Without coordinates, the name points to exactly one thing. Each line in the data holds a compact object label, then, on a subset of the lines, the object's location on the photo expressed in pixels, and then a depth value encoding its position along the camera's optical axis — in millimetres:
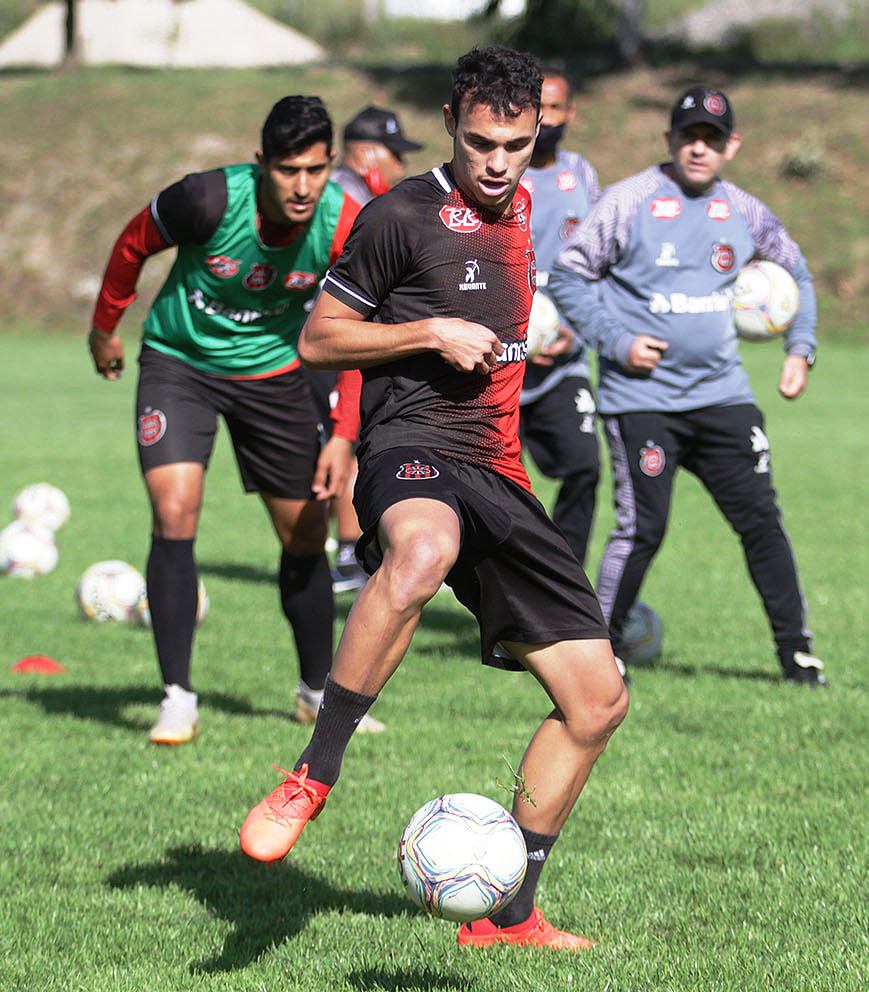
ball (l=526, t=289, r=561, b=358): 15703
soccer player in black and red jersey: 7734
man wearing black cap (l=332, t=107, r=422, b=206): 18297
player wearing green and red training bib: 11727
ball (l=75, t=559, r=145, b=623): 17891
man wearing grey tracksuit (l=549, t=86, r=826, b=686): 14102
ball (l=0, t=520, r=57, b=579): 21125
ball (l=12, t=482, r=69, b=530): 23781
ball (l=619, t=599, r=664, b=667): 15453
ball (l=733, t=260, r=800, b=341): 14539
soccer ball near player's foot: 6891
